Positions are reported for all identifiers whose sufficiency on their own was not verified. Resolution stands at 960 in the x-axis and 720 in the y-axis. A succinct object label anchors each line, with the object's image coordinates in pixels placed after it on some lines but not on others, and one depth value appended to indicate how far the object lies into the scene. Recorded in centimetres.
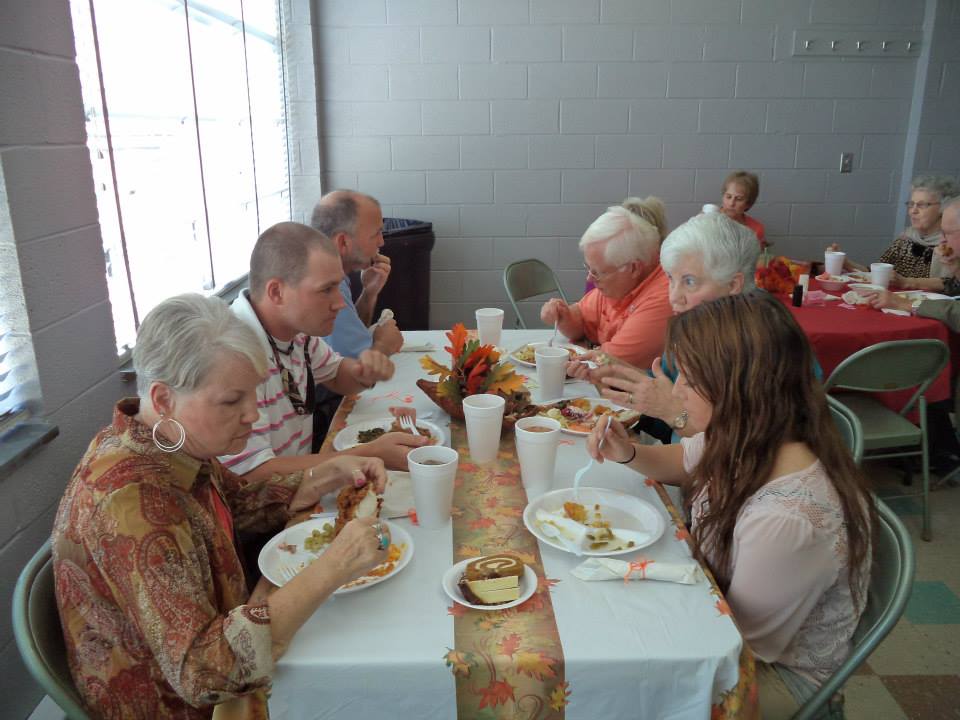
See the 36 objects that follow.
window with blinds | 242
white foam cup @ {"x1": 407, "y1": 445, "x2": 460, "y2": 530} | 142
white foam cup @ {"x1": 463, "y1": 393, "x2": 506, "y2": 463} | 172
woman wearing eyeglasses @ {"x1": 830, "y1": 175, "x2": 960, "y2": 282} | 407
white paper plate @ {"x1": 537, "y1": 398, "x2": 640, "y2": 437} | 192
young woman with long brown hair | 127
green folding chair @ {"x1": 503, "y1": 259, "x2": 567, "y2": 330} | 424
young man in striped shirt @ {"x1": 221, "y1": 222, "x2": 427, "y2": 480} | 201
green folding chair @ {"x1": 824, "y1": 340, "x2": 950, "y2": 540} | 274
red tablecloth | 306
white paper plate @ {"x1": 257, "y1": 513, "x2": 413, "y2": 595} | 127
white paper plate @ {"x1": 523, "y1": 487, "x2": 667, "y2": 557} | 145
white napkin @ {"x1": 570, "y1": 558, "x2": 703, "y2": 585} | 128
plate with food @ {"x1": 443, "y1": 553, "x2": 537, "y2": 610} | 122
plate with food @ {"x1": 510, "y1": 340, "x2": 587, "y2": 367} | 262
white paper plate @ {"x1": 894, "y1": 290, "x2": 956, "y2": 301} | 356
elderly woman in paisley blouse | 108
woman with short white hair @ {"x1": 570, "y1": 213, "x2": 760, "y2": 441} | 220
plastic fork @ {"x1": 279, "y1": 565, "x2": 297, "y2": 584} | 130
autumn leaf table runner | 110
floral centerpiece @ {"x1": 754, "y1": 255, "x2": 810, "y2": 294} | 347
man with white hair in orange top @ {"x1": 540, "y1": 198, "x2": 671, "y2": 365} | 261
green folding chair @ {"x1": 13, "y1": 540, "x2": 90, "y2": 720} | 109
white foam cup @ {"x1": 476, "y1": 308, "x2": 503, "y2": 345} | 263
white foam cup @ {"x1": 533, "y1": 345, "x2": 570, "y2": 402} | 219
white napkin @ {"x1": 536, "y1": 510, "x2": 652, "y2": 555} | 139
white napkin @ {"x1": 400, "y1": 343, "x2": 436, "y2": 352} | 282
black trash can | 454
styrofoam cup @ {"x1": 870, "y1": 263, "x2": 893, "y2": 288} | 369
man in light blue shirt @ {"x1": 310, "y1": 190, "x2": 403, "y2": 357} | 273
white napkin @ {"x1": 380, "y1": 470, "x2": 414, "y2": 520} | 154
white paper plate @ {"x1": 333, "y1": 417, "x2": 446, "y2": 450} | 191
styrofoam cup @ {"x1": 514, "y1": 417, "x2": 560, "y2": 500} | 157
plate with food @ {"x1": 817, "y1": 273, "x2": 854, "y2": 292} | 383
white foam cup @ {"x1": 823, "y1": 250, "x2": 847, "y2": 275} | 402
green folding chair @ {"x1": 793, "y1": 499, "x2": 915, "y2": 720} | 126
